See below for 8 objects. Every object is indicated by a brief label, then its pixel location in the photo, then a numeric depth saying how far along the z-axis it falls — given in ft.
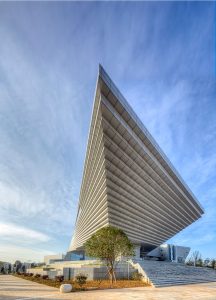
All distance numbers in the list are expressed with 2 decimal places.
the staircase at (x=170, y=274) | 89.35
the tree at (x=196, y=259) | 321.85
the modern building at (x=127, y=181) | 120.67
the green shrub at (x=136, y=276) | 93.72
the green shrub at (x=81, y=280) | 68.90
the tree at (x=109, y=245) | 81.56
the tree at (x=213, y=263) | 294.21
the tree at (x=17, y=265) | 239.95
